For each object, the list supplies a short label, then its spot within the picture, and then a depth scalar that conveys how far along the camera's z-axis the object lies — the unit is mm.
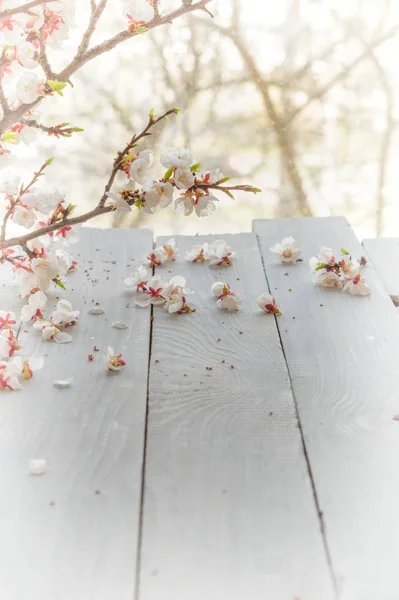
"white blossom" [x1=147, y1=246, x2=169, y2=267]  1654
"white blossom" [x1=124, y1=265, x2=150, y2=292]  1529
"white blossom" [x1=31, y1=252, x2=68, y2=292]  1185
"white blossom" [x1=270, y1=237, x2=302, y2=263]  1663
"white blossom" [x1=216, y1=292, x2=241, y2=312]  1438
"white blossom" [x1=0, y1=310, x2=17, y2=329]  1354
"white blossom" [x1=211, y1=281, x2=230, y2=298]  1483
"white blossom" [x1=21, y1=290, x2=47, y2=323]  1332
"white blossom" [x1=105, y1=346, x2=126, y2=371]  1226
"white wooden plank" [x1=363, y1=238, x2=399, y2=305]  1582
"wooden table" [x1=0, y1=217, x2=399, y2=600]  834
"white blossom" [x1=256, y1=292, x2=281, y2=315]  1430
